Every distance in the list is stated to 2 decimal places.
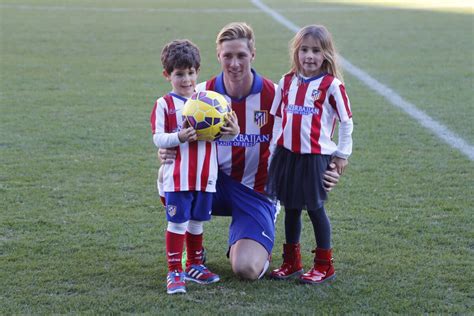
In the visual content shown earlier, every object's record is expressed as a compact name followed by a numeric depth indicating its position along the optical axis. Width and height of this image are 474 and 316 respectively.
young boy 6.89
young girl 6.97
